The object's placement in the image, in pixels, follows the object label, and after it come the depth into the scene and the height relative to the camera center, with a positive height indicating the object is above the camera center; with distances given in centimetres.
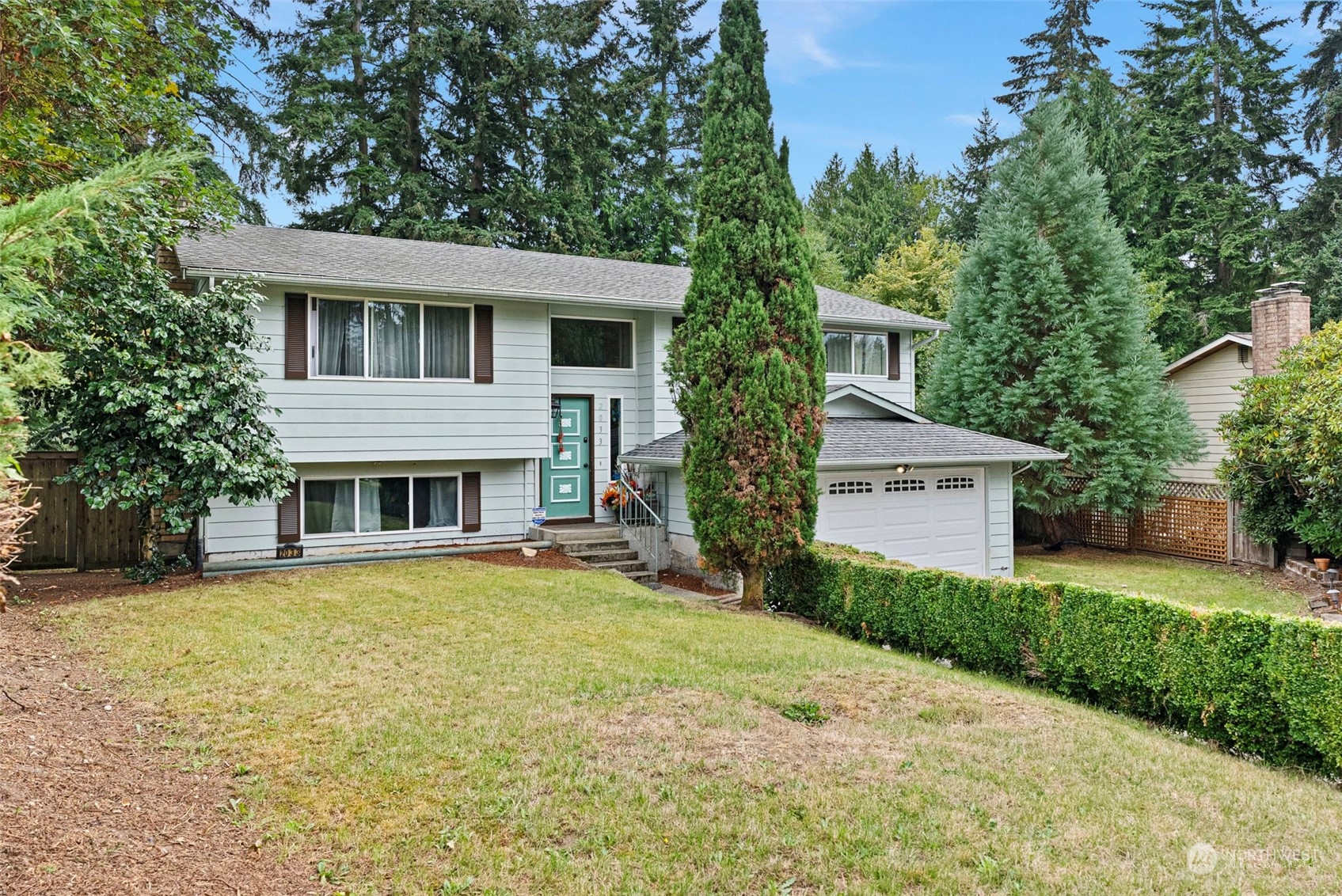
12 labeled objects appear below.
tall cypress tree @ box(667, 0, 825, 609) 935 +157
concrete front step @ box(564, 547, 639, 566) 1252 -147
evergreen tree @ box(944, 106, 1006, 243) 3059 +1166
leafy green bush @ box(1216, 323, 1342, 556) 1217 +22
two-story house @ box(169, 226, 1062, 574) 1168 +84
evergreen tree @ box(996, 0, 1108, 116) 2878 +1547
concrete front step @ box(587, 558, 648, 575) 1243 -163
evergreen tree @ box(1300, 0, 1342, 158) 2583 +1310
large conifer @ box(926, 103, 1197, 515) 1673 +271
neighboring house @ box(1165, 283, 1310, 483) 1483 +238
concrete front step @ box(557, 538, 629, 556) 1265 -132
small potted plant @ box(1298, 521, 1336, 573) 1288 -133
